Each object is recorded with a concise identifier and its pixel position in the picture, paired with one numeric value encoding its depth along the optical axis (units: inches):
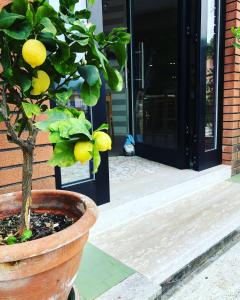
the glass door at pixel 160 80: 127.8
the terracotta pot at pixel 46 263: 35.4
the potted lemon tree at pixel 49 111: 33.6
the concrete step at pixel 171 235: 64.9
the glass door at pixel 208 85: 120.2
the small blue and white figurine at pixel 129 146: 158.9
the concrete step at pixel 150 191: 84.7
